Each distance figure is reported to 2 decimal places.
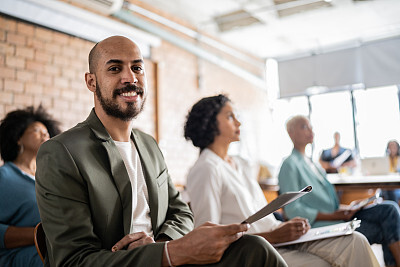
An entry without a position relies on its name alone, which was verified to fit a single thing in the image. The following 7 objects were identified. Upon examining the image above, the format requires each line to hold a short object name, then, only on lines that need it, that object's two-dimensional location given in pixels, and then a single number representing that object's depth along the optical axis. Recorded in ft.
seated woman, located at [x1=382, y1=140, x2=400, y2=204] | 17.61
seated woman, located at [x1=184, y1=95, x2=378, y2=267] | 6.08
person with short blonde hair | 8.42
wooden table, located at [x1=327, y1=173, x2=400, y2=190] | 11.31
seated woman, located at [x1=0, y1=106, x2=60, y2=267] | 6.00
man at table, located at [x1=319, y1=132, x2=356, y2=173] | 24.18
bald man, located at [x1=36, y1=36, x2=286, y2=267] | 3.50
